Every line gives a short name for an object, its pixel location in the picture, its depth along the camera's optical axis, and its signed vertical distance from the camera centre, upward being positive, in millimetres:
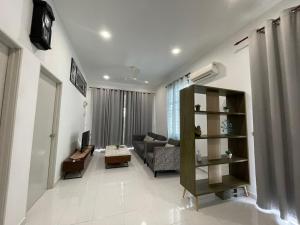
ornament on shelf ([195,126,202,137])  2115 -127
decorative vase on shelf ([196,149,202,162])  2246 -552
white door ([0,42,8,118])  1304 +560
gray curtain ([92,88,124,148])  5762 +234
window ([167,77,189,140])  4535 +636
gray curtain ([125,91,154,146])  6151 +419
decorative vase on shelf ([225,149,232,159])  2408 -525
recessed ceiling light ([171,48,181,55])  3348 +1819
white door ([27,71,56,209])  1976 -290
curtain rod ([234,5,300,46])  1690 +1454
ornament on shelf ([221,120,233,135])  2615 -56
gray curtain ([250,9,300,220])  1638 +172
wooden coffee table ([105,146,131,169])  3612 -940
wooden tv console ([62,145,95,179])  2898 -932
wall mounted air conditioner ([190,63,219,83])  3008 +1187
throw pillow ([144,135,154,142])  5226 -586
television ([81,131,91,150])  3762 -505
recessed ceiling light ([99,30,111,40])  2683 +1786
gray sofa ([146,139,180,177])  3090 -808
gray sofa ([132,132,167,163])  3795 -660
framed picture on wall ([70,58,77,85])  3250 +1247
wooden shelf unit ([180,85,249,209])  2084 -334
